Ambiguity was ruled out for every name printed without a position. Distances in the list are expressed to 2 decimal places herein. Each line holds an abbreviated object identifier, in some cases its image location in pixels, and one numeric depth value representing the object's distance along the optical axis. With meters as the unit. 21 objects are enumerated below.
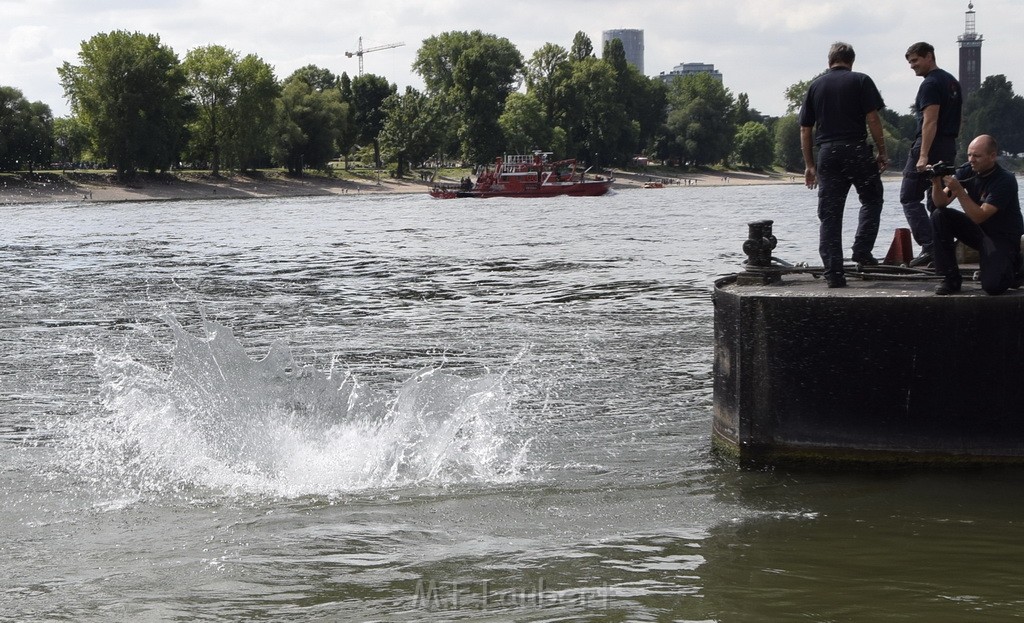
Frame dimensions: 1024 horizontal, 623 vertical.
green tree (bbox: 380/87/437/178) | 129.38
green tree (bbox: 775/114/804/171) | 179.50
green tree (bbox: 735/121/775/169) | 178.75
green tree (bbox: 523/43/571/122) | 153.25
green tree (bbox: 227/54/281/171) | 117.12
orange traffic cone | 12.22
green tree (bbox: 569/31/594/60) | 163.62
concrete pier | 8.67
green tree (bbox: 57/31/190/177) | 109.31
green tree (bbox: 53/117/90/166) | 117.38
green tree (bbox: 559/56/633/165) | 152.62
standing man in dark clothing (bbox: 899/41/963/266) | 10.55
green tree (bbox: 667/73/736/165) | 174.62
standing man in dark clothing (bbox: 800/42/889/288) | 9.49
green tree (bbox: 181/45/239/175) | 119.25
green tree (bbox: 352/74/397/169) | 150.25
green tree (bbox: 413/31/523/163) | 138.62
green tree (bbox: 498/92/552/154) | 139.62
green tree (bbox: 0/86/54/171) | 104.00
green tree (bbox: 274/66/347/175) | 121.12
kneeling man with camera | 8.63
